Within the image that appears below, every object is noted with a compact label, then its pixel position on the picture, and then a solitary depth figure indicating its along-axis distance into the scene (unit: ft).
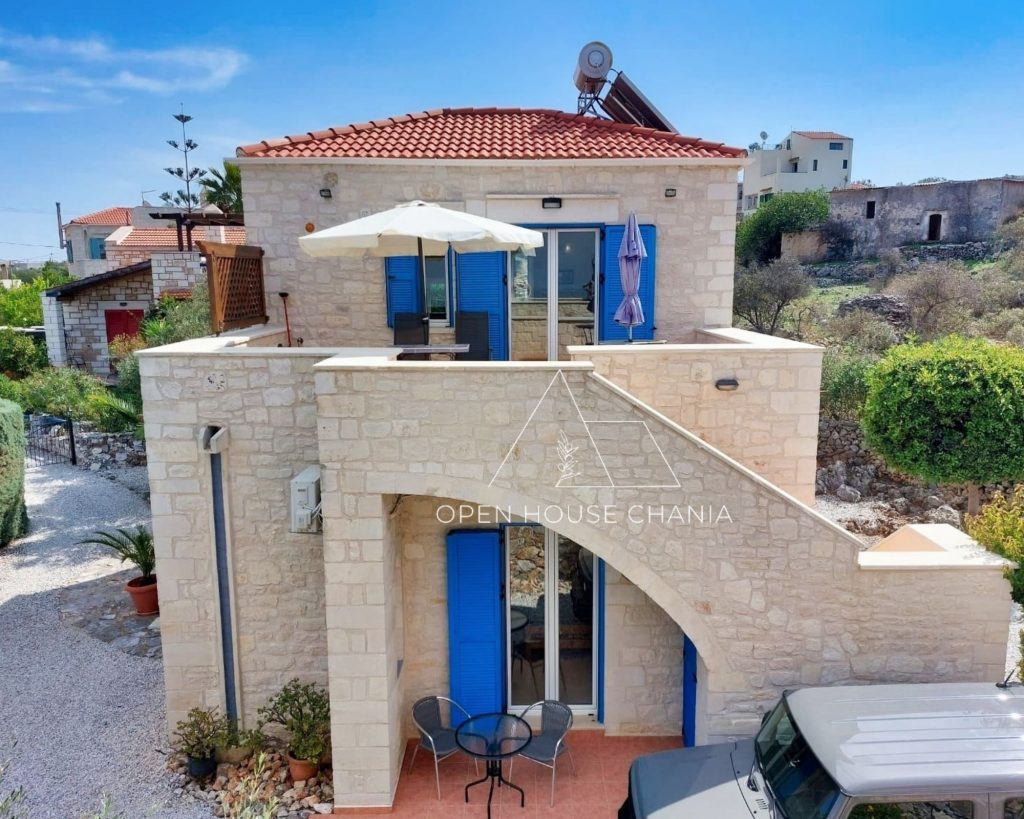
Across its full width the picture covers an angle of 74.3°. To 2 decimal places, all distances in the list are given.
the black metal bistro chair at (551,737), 25.49
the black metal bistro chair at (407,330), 32.63
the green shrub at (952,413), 34.65
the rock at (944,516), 50.39
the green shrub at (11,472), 47.83
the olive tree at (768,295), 97.81
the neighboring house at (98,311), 96.58
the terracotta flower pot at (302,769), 26.48
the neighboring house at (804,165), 207.92
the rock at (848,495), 56.49
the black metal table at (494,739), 24.65
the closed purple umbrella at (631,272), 30.07
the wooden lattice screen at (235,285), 28.91
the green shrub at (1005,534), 23.52
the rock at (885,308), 91.07
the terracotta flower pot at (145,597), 40.09
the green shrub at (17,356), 103.50
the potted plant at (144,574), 40.16
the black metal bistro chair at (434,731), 26.21
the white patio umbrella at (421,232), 25.20
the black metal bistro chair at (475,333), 33.22
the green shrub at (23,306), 149.69
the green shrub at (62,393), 81.41
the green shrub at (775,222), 135.54
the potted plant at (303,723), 26.14
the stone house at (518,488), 22.98
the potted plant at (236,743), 26.66
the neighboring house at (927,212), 133.80
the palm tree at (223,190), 71.67
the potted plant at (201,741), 26.30
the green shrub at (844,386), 62.95
